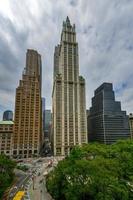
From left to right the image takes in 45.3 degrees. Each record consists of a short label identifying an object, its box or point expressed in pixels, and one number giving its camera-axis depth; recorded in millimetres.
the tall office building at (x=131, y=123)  195362
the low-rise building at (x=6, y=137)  149938
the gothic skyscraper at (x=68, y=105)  166500
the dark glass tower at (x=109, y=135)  194000
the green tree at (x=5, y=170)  43800
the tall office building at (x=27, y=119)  154750
